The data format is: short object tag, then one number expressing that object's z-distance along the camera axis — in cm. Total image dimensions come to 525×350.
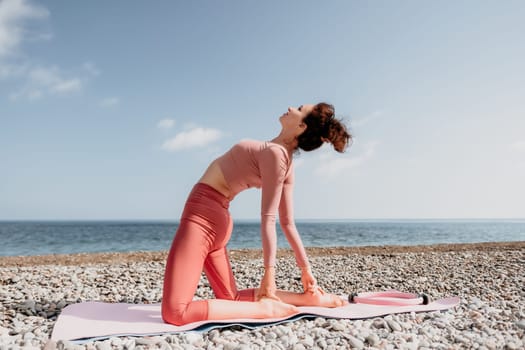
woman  362
